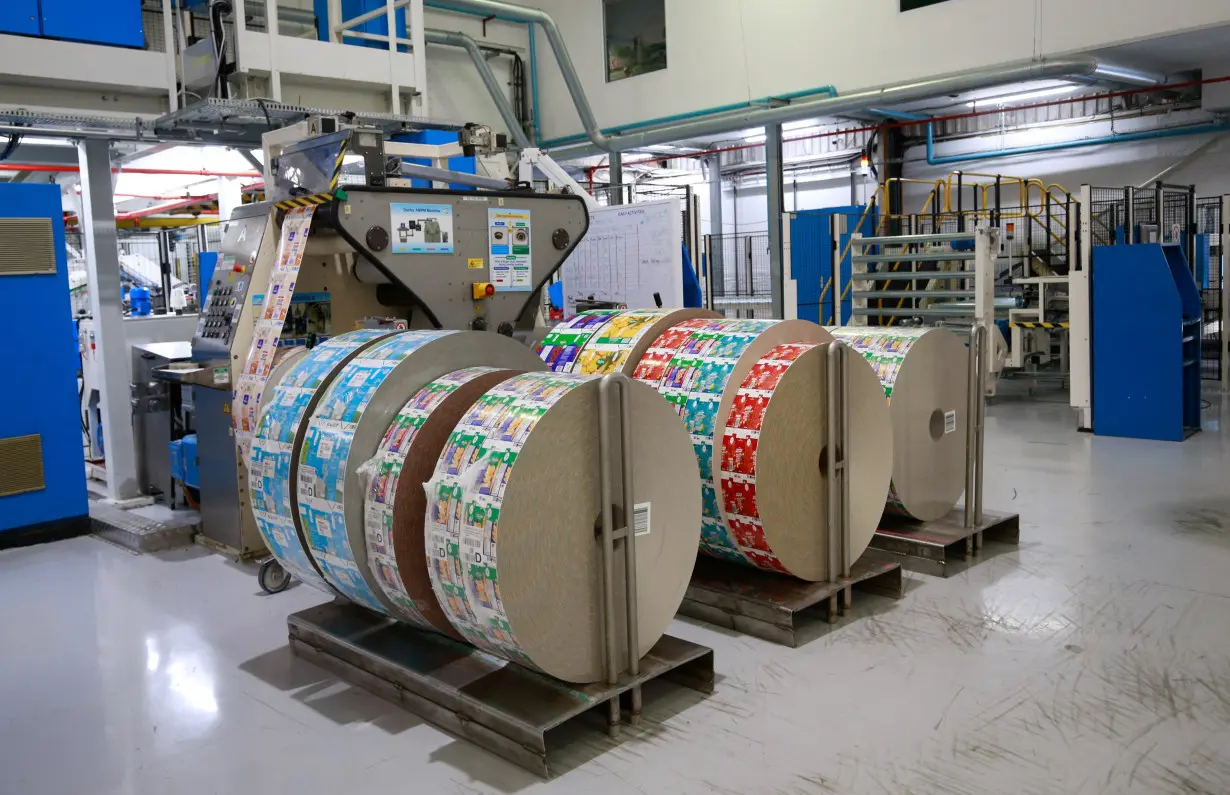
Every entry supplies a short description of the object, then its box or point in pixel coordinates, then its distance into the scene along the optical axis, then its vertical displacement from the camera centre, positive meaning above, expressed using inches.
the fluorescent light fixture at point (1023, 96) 494.5 +94.5
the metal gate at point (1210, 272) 477.1 -0.7
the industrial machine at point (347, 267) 201.8 +7.4
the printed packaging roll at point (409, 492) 120.5 -23.2
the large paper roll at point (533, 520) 110.0 -25.4
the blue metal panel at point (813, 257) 509.7 +14.8
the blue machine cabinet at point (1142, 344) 305.1 -21.9
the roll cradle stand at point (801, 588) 151.6 -47.7
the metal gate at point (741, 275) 665.6 +9.3
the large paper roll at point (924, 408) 185.0 -24.3
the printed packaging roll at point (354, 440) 124.4 -17.4
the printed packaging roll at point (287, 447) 134.1 -19.3
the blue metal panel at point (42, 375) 222.5 -13.8
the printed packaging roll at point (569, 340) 173.3 -8.0
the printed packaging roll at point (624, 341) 167.2 -8.2
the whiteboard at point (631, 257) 319.9 +11.7
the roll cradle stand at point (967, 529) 184.7 -47.9
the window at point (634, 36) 470.3 +122.4
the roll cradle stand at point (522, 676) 115.5 -48.0
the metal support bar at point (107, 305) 245.4 +1.8
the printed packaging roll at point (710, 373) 152.6 -13.2
